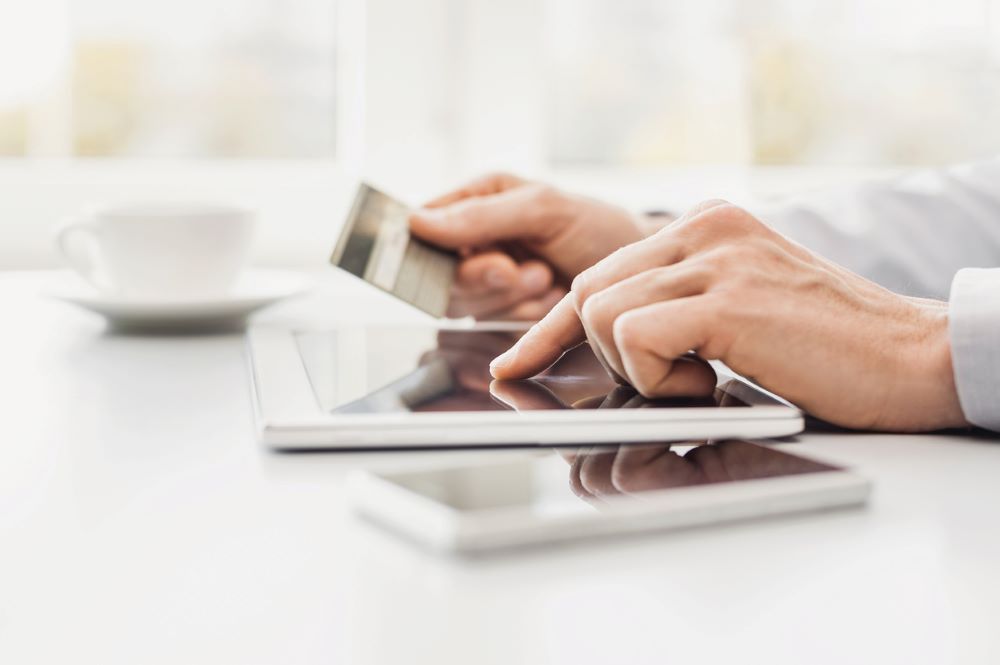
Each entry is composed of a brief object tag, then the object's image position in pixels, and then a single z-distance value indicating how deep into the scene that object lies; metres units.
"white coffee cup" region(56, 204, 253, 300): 0.93
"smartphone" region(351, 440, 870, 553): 0.34
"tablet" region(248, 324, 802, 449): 0.47
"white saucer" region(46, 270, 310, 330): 0.88
